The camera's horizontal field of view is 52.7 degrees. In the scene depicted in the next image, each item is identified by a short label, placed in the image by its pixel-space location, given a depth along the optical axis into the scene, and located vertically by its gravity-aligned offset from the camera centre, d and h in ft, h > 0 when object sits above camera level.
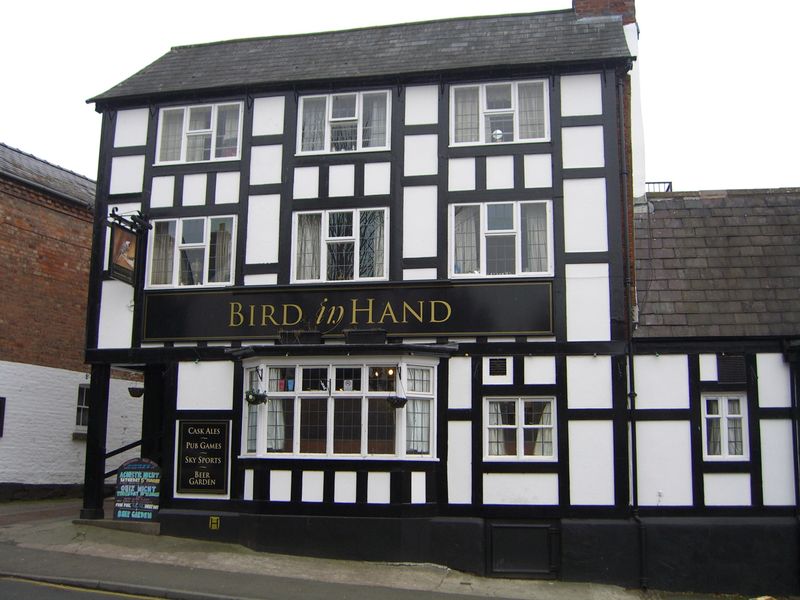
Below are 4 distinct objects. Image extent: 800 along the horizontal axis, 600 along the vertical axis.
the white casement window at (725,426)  47.16 +0.29
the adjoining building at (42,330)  65.00 +7.75
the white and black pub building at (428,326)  46.75 +6.24
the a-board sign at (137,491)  51.72 -4.27
